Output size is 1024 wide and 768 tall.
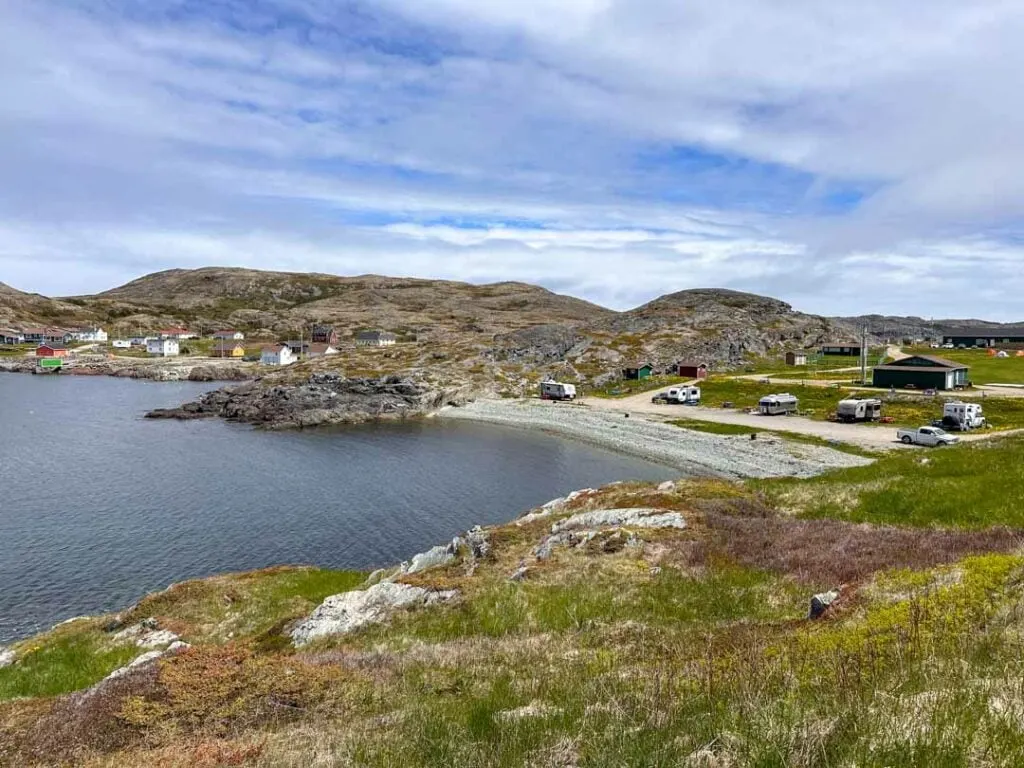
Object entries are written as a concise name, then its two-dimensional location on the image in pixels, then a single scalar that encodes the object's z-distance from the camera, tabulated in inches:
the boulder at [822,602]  513.3
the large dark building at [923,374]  3678.6
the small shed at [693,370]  5315.0
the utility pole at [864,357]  3954.5
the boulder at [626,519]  1054.8
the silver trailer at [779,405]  3558.1
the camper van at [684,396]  4180.6
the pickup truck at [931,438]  2423.7
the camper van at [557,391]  4702.3
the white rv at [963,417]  2664.9
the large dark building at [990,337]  7500.0
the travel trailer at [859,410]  3132.4
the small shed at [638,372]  5393.7
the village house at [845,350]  6328.7
